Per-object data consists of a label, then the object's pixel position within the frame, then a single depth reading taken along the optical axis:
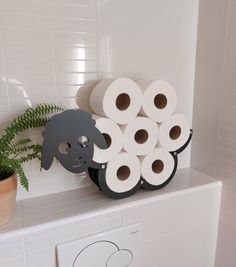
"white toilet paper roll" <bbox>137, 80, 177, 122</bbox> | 0.89
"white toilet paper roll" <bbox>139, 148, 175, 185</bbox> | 0.93
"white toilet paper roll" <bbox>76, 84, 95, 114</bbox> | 0.95
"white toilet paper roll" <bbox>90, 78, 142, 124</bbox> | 0.82
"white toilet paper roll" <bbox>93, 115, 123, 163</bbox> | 0.82
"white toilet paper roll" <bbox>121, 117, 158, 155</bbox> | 0.88
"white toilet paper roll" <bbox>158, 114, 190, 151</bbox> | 0.95
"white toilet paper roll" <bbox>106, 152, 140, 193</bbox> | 0.87
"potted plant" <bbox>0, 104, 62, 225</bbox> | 0.72
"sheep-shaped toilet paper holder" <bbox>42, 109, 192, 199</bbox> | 0.71
